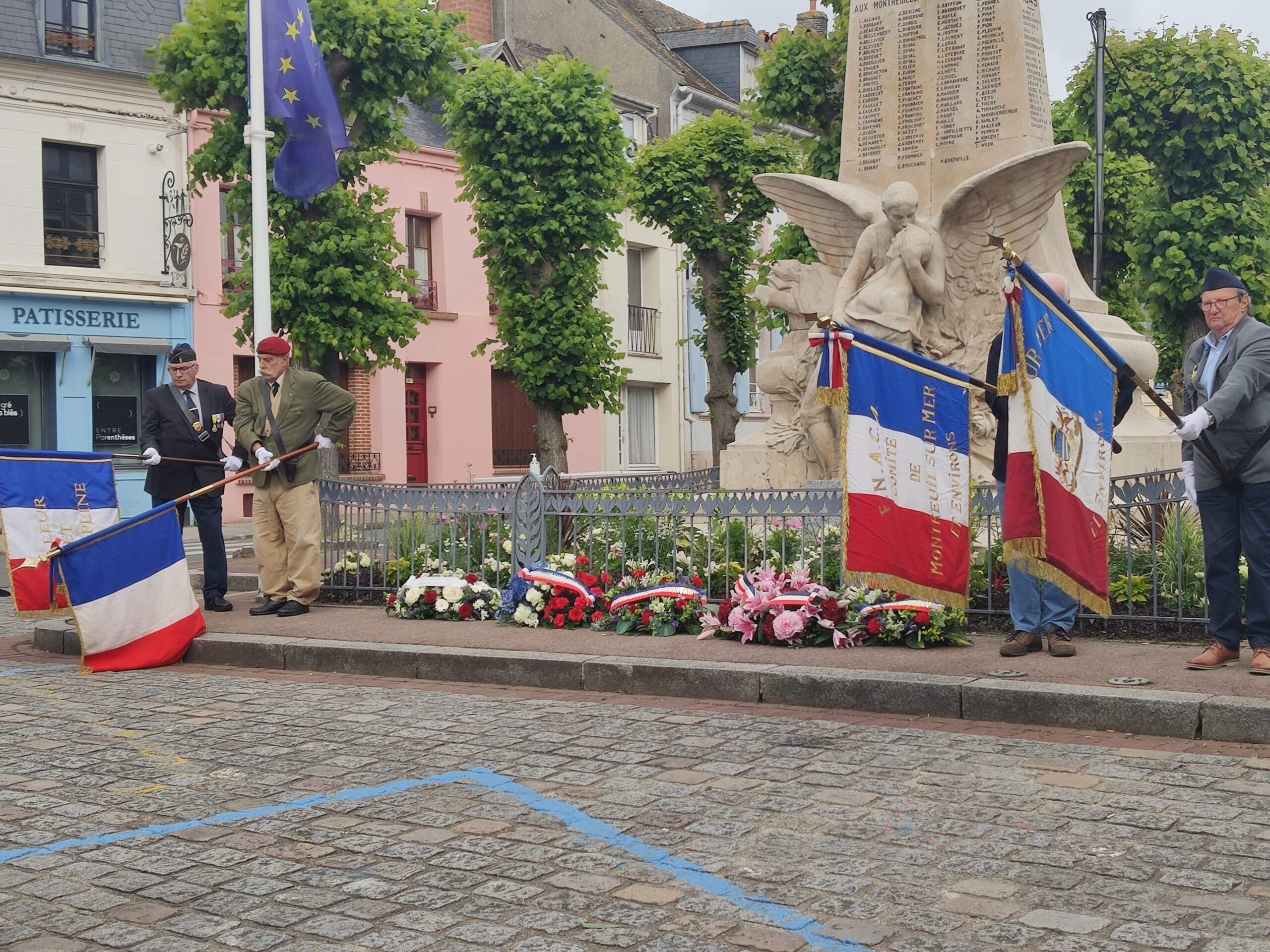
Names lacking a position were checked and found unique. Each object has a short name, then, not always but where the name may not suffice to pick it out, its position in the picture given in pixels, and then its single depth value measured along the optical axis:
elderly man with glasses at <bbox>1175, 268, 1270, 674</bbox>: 7.27
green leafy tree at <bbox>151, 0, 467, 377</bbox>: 19.08
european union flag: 15.86
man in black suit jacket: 11.14
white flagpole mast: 15.11
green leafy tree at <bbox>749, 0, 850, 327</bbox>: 20.94
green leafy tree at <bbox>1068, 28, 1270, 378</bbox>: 25.08
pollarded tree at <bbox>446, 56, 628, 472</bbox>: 21.75
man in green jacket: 10.77
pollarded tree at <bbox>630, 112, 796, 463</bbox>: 25.14
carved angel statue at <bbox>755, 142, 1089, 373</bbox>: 12.34
